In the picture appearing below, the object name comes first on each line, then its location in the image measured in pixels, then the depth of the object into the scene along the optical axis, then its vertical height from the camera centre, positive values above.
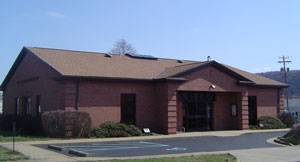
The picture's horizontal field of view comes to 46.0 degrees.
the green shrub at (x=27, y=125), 21.62 -1.53
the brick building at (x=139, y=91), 22.31 +0.67
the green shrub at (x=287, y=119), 30.91 -1.73
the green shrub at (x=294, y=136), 17.97 -1.95
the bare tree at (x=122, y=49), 58.09 +8.54
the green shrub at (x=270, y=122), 29.00 -1.91
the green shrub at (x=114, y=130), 21.23 -1.83
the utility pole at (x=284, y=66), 58.65 +5.56
